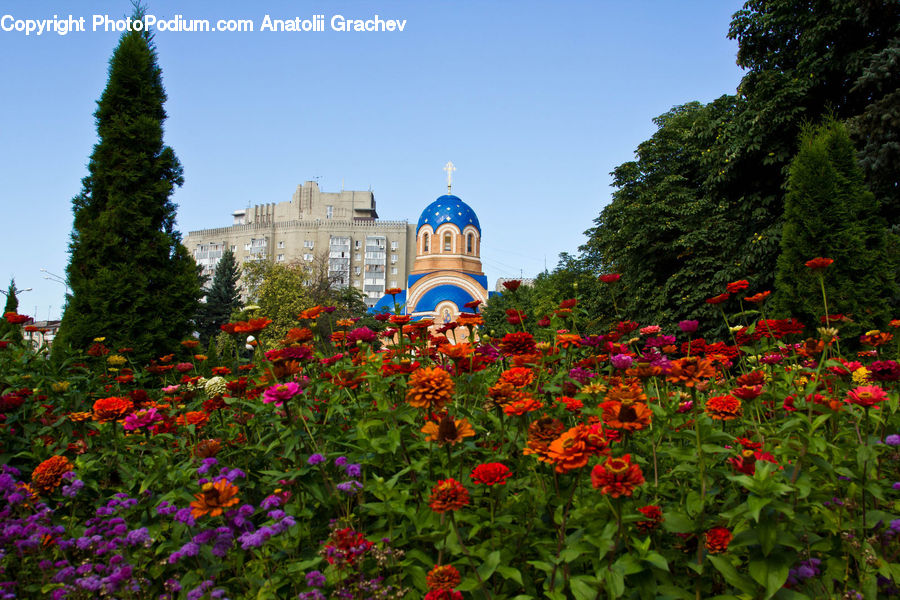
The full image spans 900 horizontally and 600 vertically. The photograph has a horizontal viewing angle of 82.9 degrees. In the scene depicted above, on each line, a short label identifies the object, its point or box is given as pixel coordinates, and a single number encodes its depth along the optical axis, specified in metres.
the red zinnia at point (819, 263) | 3.18
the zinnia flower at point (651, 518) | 1.69
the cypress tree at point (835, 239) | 6.73
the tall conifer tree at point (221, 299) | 35.88
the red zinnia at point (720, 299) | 3.10
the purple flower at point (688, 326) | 2.92
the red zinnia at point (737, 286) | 3.35
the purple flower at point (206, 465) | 2.06
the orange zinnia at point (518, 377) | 2.12
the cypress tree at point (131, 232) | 7.25
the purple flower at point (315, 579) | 1.67
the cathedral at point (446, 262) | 33.74
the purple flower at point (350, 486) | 1.88
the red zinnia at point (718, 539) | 1.63
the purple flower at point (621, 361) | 2.56
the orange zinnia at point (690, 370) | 1.83
